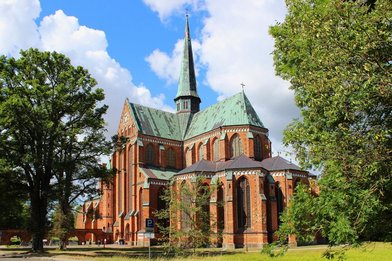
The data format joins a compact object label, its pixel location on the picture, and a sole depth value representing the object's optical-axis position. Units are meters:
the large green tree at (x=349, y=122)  9.27
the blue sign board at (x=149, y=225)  19.84
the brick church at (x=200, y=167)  44.66
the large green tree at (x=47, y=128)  32.72
